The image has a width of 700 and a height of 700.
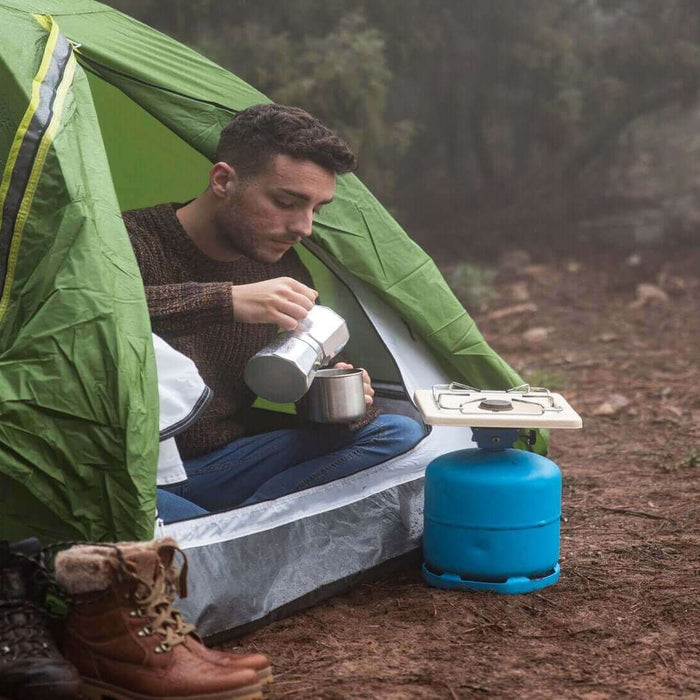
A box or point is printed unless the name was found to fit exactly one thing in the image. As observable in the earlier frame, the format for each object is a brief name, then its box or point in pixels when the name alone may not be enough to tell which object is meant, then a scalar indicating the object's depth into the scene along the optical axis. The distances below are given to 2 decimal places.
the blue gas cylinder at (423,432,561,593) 2.47
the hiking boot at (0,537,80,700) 2.07
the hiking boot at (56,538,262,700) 2.08
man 2.51
